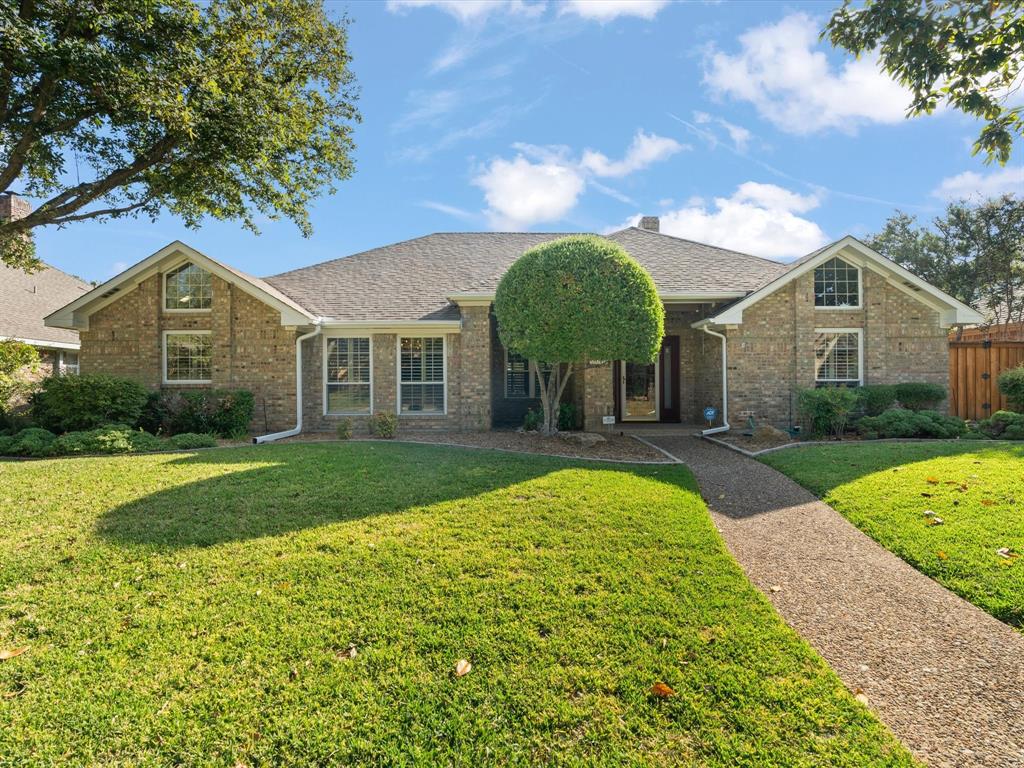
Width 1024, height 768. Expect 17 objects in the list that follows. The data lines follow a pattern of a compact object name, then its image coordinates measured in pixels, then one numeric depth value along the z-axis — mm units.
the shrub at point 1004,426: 10516
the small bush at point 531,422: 12602
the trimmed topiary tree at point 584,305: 9594
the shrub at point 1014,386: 11859
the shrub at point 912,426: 10781
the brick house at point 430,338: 12523
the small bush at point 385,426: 11594
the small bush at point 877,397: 11898
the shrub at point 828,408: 11117
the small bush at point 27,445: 9297
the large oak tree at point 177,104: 7199
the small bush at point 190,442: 10000
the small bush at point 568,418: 13094
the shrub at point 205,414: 11836
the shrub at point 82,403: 10742
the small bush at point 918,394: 12031
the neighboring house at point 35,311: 15922
